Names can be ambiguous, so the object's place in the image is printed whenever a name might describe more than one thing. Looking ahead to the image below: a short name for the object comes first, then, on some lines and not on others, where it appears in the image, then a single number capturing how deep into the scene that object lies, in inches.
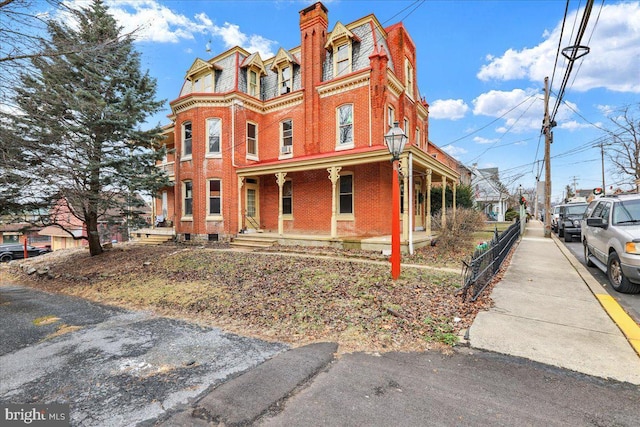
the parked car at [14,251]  878.3
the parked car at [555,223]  893.2
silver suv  229.5
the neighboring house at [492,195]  1599.4
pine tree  258.2
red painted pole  273.6
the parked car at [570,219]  628.9
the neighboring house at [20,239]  1447.8
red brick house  529.3
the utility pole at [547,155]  747.4
